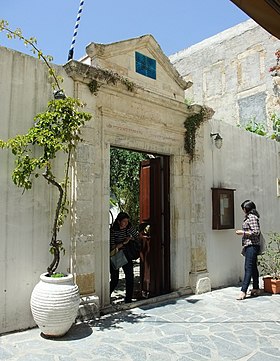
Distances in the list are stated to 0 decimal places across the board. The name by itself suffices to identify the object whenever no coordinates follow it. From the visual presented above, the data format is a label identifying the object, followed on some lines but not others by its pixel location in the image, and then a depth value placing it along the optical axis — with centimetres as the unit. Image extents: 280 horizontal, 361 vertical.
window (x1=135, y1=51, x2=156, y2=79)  552
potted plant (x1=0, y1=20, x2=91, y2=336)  362
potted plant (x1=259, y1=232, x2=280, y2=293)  593
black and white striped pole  468
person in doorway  542
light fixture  647
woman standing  557
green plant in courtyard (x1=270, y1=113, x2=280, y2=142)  995
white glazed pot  359
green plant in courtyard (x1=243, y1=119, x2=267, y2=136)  1020
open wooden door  586
